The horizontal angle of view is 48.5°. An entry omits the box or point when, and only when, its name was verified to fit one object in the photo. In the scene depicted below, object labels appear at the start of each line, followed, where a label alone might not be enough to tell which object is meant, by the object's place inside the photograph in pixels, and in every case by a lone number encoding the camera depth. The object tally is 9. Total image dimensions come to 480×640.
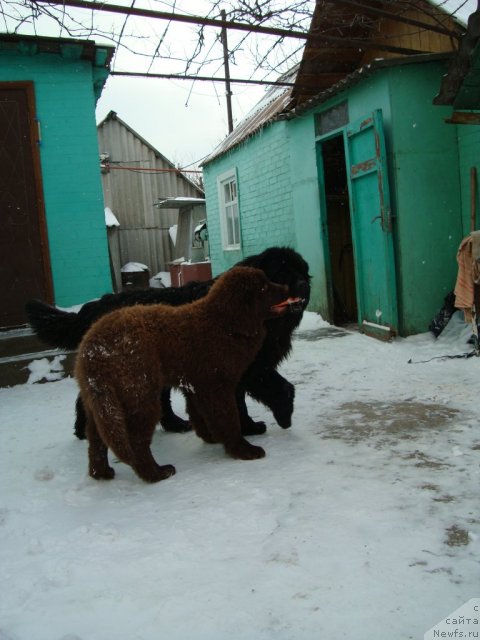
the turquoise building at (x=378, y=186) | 6.46
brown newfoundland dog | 2.98
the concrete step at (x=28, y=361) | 6.04
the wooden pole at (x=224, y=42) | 5.64
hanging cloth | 5.60
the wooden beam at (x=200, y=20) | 4.88
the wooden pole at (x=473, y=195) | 6.21
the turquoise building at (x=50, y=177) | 6.95
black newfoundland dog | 3.82
